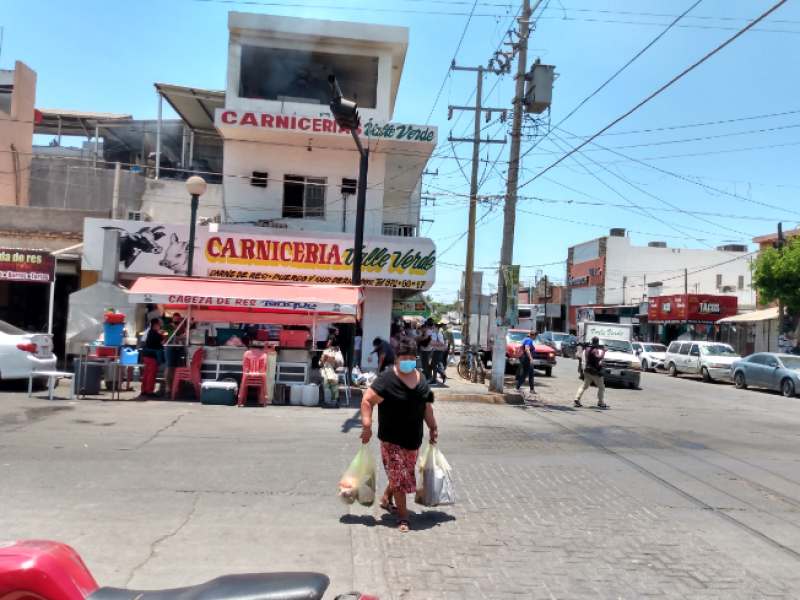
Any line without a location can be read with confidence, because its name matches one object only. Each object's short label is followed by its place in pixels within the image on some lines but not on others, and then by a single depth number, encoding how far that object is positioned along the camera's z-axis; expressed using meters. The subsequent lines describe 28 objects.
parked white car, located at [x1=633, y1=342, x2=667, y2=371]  35.84
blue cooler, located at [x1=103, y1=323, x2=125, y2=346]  14.46
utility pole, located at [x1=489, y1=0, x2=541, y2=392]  17.72
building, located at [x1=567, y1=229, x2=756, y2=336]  57.31
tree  31.05
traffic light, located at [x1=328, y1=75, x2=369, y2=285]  11.54
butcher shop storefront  19.27
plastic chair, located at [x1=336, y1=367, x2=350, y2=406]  14.86
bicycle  21.36
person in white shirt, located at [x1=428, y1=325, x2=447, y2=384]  18.72
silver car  22.62
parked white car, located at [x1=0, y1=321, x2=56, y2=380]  13.79
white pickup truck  23.25
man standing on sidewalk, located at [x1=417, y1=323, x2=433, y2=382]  18.10
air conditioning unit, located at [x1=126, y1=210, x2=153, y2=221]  24.69
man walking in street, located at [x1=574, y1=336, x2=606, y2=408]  16.67
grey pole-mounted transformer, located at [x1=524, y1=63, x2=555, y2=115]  18.03
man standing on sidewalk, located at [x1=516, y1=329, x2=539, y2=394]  18.39
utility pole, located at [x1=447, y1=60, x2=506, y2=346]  26.30
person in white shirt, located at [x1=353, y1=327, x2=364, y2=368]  21.28
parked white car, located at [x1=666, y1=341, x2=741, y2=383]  28.88
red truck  25.58
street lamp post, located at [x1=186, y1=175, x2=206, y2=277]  15.76
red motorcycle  2.62
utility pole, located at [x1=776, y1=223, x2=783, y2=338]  32.38
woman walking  6.14
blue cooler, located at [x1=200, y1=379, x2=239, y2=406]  13.88
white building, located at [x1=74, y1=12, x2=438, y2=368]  19.97
